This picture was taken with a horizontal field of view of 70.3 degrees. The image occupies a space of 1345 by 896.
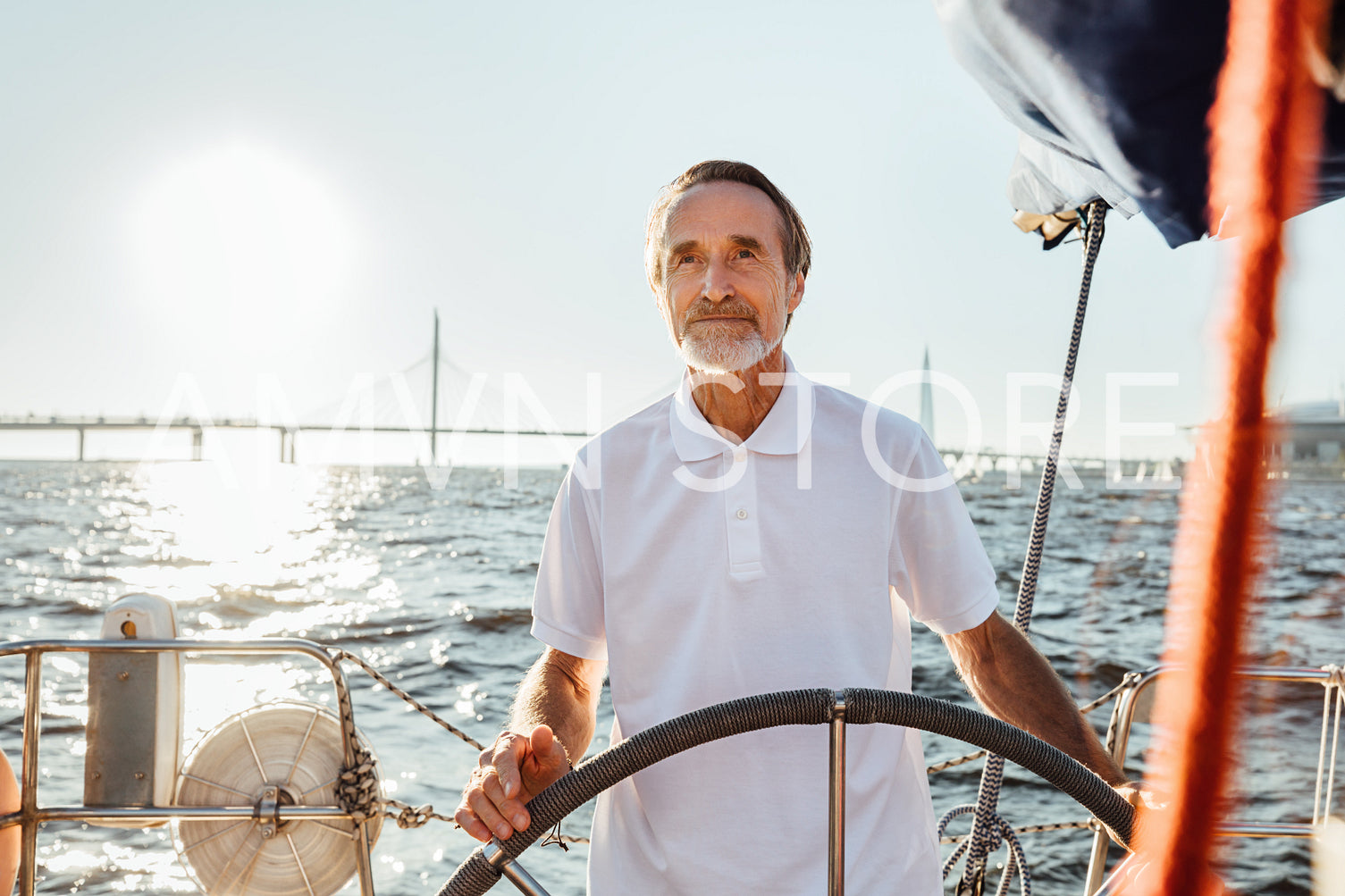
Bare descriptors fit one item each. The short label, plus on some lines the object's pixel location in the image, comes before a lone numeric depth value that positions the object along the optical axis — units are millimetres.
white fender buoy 1907
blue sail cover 599
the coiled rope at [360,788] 1827
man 1192
